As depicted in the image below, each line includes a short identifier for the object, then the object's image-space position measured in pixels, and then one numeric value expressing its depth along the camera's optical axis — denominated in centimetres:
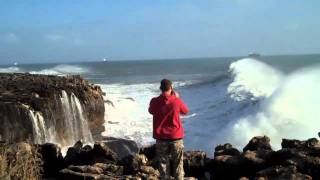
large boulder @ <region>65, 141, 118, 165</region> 1179
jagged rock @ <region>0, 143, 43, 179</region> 806
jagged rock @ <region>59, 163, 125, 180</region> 1018
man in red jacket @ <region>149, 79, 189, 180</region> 892
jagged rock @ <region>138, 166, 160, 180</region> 1033
